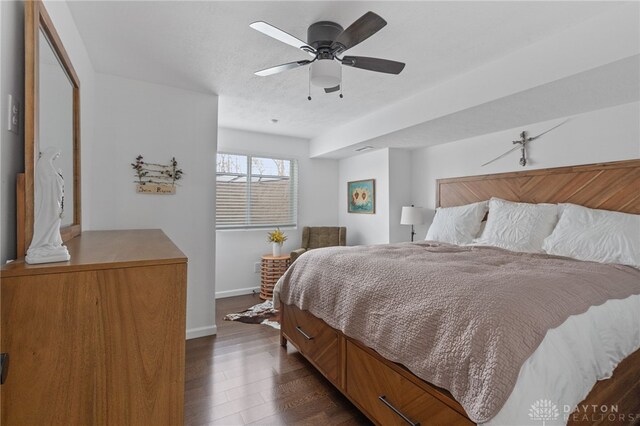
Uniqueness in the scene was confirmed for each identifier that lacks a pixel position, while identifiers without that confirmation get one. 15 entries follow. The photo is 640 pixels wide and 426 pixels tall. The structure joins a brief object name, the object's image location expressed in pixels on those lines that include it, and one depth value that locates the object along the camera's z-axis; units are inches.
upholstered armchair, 191.8
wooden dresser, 31.8
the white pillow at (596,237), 80.3
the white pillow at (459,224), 124.9
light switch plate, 40.4
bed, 42.9
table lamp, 154.9
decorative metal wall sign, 110.3
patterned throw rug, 132.7
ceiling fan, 67.5
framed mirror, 40.3
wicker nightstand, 164.6
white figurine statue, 37.1
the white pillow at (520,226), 102.0
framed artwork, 182.5
